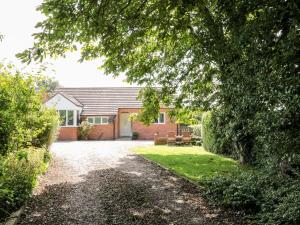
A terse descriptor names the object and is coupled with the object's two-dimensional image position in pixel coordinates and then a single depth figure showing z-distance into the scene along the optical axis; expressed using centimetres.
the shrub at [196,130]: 2490
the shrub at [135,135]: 2955
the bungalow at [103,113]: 2898
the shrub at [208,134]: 1804
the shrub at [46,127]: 1224
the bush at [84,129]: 2875
